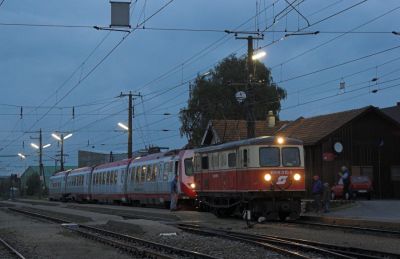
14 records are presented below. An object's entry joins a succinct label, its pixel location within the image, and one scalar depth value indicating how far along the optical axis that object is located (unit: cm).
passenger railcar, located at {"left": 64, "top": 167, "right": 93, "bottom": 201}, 5422
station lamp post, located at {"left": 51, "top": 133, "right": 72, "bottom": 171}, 7578
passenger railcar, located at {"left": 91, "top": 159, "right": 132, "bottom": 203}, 4307
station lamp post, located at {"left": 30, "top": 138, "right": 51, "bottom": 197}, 7776
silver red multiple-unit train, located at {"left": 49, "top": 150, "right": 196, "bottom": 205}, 3219
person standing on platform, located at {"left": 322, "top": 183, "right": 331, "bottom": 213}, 2622
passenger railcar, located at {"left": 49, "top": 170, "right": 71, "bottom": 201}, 6596
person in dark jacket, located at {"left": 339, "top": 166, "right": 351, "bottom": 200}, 2831
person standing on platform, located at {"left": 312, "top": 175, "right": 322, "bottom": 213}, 2645
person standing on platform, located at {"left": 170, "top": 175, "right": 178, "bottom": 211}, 3129
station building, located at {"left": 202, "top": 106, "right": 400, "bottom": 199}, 4006
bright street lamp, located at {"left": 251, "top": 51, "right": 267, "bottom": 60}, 3080
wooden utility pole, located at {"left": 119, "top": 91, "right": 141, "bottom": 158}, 5012
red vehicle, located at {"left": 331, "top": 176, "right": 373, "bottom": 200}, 3819
